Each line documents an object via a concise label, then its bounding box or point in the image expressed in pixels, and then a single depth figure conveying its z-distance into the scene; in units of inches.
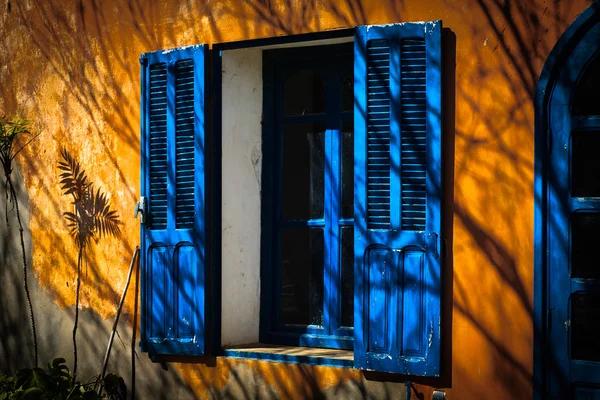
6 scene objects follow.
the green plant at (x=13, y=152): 251.1
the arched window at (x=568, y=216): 179.0
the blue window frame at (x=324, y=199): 195.0
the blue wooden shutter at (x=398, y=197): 193.0
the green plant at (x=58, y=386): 224.7
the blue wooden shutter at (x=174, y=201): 223.1
